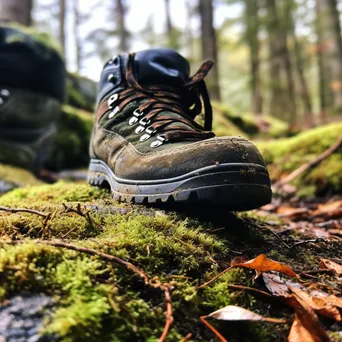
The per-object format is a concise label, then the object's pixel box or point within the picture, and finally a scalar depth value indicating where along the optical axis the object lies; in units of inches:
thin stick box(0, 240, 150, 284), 12.2
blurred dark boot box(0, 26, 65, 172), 45.3
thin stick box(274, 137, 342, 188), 45.1
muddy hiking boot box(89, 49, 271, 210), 17.4
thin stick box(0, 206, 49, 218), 14.6
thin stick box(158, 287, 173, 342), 10.3
